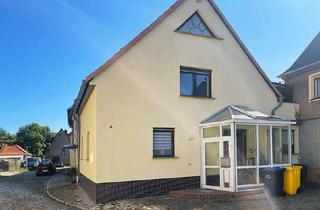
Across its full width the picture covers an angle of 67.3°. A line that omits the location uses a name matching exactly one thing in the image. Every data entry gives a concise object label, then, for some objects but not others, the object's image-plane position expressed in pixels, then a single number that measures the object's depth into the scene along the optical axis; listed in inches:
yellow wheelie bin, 389.4
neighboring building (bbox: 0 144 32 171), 1943.0
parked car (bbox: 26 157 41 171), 1428.1
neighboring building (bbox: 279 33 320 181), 506.9
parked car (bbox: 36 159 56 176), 916.3
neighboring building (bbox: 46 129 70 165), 1993.4
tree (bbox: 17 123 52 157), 2378.1
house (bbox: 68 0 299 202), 385.1
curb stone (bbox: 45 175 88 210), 363.7
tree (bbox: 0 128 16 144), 2579.7
